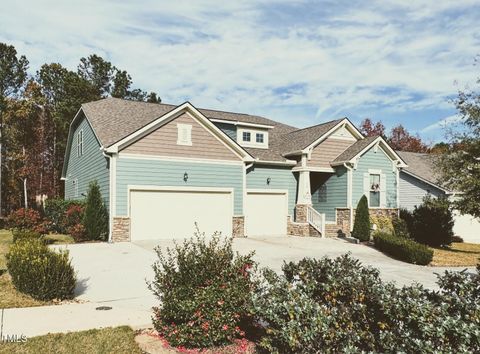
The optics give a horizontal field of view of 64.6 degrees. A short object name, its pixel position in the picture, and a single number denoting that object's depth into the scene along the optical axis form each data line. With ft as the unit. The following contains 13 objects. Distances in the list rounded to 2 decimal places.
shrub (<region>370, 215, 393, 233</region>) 67.97
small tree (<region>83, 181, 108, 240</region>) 54.29
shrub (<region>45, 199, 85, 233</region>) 62.13
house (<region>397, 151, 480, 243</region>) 83.35
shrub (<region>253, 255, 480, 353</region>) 11.96
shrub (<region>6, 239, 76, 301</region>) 24.66
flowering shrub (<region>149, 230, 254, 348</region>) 16.42
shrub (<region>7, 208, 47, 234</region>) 48.83
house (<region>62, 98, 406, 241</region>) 55.98
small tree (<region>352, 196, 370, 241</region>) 61.98
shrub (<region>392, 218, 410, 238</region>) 65.58
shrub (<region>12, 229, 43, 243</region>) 40.11
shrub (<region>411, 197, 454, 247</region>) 68.80
